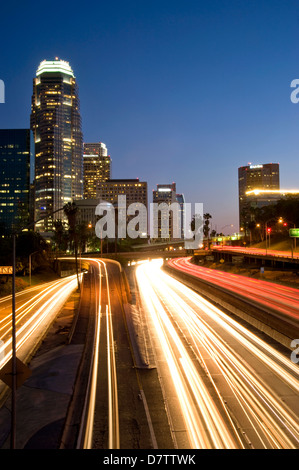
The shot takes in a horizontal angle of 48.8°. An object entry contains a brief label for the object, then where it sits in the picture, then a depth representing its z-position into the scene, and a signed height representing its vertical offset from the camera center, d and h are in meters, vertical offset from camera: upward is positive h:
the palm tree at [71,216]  97.64 +6.93
